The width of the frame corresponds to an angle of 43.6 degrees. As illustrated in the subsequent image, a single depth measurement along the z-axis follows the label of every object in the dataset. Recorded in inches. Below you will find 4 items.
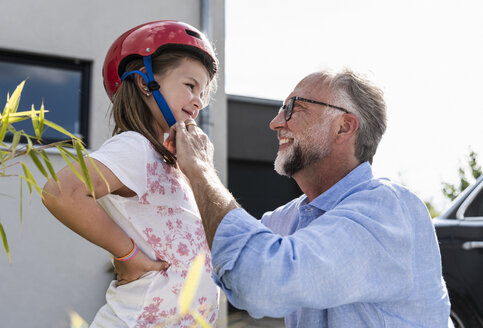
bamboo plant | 45.7
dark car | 165.0
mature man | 60.6
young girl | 73.5
